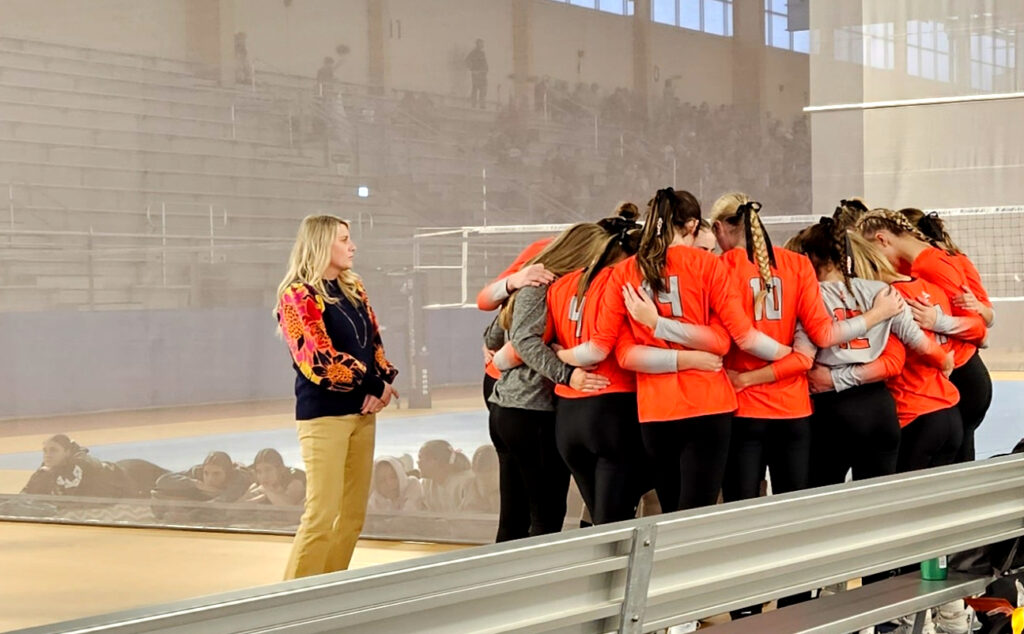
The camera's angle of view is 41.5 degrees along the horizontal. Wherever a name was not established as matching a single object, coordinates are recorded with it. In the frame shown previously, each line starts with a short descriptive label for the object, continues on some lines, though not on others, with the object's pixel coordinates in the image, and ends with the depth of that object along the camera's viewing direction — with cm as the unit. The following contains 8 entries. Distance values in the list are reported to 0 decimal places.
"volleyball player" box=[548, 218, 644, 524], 420
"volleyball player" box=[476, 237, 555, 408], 434
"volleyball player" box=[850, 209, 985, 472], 475
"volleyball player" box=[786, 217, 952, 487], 441
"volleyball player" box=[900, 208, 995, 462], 504
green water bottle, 385
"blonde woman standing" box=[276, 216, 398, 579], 494
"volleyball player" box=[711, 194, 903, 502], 421
